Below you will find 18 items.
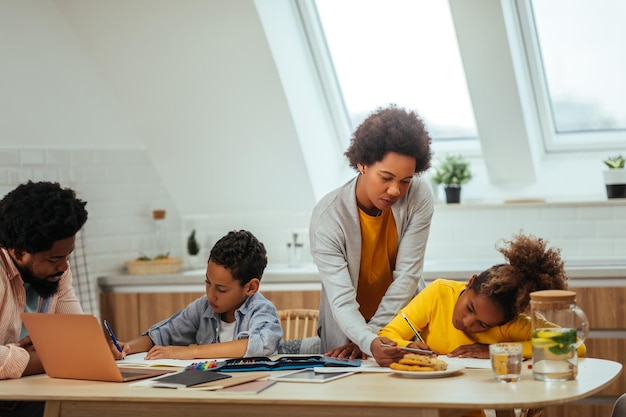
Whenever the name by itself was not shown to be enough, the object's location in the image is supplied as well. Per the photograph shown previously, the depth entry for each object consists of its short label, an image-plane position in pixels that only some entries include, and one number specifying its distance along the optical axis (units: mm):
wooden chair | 3738
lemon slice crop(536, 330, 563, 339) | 2498
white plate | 2566
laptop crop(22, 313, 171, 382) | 2689
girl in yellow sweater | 2775
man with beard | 2857
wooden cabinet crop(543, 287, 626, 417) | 4281
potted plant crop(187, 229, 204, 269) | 5379
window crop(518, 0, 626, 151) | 4840
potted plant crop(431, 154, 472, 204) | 5152
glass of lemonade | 2465
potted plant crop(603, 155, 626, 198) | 4828
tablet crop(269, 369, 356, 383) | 2590
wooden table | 2285
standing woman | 2973
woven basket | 5109
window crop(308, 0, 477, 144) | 5113
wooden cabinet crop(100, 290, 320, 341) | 4992
